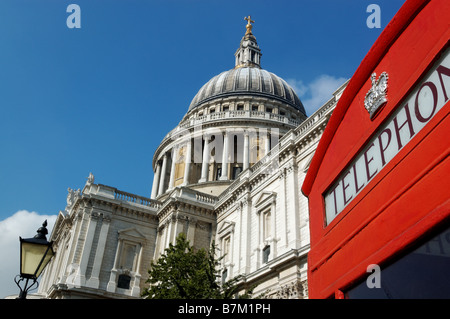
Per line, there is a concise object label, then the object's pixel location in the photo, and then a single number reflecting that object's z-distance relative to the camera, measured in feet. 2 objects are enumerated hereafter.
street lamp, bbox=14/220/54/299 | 23.48
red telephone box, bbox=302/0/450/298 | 10.58
